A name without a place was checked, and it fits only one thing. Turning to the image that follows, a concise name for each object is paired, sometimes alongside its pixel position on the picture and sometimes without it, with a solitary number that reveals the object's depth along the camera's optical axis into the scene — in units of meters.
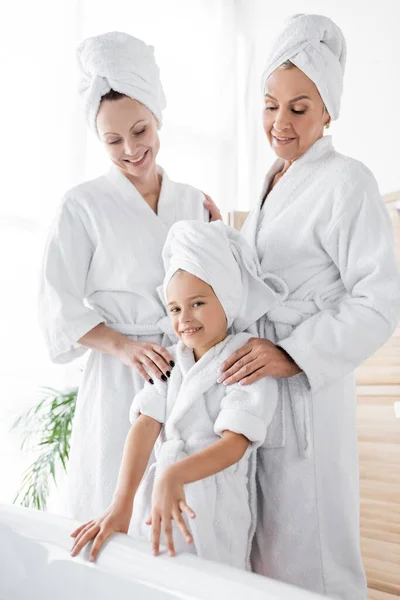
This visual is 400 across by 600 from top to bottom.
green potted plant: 2.74
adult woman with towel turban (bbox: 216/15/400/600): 1.40
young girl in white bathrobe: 1.29
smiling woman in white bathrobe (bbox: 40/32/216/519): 1.66
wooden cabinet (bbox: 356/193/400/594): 2.64
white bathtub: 0.98
